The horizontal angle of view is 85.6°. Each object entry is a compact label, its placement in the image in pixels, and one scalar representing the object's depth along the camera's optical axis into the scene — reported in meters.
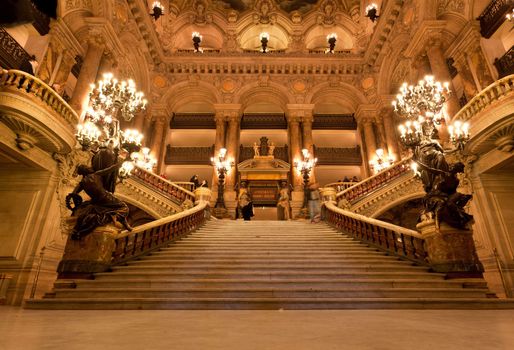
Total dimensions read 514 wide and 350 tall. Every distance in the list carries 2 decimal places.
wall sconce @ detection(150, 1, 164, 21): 15.40
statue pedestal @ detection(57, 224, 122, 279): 4.98
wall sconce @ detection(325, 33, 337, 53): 18.38
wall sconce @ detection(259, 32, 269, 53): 18.11
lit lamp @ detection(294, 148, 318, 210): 12.07
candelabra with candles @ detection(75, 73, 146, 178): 5.80
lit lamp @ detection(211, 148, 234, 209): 12.05
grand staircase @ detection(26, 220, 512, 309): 3.85
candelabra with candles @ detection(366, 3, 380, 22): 15.48
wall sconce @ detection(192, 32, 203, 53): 18.38
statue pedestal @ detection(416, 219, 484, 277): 5.15
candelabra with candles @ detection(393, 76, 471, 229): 5.52
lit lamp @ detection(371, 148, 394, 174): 15.20
